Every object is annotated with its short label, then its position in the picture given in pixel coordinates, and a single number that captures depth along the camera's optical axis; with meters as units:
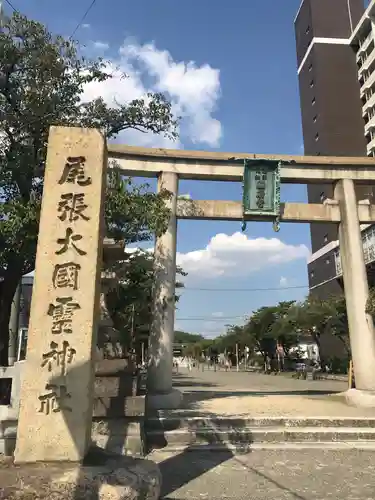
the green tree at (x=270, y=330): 29.69
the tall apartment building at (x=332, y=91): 36.41
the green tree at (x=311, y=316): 24.59
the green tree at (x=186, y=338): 94.94
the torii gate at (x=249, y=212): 9.75
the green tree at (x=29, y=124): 8.14
